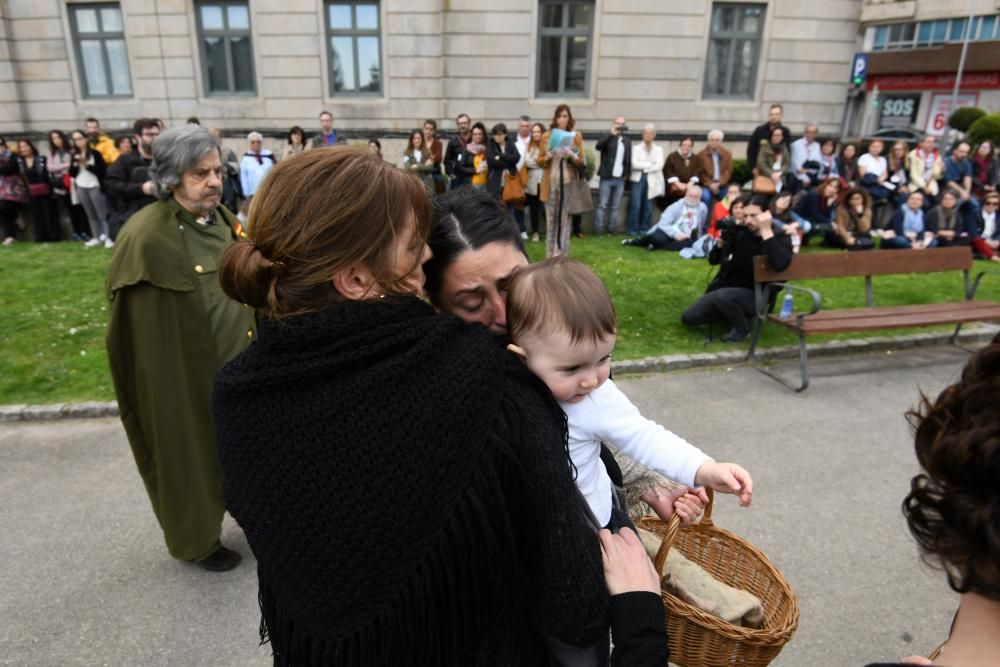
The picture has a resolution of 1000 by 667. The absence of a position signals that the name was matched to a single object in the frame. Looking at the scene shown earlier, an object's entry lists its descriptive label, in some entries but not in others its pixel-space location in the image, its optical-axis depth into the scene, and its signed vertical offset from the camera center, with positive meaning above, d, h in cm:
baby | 140 -53
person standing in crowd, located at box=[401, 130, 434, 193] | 1163 -68
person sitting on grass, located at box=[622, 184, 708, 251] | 1073 -158
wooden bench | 605 -166
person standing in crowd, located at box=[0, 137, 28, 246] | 1115 -126
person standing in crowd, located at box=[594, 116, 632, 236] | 1164 -77
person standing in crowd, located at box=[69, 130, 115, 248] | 1097 -110
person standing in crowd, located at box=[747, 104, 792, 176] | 1250 -13
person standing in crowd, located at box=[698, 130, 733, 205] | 1190 -75
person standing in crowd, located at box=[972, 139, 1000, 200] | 1252 -70
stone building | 1666 +142
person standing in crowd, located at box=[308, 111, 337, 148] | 1277 -29
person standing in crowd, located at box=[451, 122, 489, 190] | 1102 -67
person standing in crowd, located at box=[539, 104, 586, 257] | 988 -83
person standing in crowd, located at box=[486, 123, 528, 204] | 1105 -63
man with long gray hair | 292 -95
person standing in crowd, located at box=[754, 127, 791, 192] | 1219 -57
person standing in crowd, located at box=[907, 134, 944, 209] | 1234 -66
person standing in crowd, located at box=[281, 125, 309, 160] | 1178 -41
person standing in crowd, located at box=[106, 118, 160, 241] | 992 -92
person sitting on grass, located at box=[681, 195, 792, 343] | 651 -145
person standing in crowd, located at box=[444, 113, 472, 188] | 1116 -56
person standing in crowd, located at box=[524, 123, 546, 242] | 1123 -85
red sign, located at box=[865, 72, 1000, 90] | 3158 +231
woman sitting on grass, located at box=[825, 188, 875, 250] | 1123 -151
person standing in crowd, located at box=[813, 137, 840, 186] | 1277 -63
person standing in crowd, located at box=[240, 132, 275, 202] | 1153 -84
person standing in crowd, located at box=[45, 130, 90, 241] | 1142 -111
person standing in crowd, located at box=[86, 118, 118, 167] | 1134 -53
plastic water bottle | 659 -170
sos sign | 3566 +89
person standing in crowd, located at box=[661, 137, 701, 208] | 1198 -80
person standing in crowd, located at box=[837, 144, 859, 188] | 1288 -71
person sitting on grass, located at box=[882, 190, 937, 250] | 1101 -161
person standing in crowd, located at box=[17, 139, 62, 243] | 1134 -135
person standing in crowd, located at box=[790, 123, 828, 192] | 1264 -59
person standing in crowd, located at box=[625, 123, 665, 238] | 1189 -100
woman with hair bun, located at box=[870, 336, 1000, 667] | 85 -47
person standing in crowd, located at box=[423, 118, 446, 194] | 1187 -54
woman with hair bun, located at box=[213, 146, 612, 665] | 105 -51
